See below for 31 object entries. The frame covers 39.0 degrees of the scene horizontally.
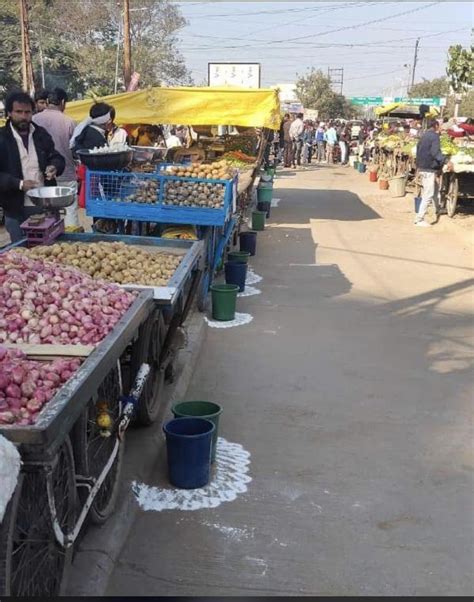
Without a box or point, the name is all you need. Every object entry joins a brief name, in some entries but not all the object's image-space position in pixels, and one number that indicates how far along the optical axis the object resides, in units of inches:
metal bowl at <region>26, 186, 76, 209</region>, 203.2
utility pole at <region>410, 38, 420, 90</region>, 2787.9
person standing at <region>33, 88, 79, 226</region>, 301.6
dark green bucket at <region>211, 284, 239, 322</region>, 271.3
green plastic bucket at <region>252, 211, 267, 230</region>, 501.7
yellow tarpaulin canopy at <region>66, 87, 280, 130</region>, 412.5
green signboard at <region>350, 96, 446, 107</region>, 1980.8
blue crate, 276.4
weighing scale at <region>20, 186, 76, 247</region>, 198.7
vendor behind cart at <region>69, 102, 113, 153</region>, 311.7
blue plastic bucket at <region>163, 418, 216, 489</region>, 146.2
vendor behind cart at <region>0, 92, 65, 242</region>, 221.3
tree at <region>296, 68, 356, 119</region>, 2935.5
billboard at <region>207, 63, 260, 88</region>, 1053.2
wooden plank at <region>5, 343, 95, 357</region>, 114.2
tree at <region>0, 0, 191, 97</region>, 1822.1
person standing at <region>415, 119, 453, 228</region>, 501.7
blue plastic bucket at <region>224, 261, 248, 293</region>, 315.3
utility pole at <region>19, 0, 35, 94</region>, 1134.4
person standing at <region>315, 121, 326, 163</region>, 1286.9
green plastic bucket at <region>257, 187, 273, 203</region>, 573.1
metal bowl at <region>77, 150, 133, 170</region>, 274.2
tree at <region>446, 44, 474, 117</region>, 1144.3
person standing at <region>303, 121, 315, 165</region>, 1202.8
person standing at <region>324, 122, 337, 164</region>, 1221.1
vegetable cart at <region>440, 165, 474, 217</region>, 544.4
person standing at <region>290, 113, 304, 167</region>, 1040.2
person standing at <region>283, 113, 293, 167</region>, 1016.2
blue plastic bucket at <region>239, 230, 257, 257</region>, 399.9
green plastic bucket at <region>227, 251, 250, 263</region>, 329.4
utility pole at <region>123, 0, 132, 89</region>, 1003.2
